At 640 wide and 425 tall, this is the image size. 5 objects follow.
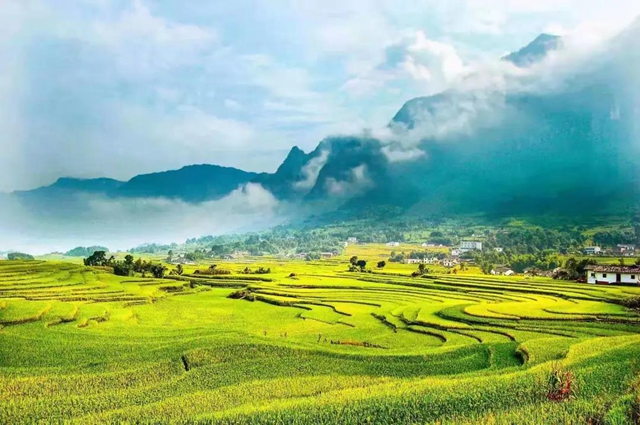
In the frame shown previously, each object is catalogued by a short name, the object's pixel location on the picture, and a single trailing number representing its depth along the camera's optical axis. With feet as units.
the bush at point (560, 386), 36.37
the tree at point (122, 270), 167.43
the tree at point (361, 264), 202.01
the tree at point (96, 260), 193.92
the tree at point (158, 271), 173.88
